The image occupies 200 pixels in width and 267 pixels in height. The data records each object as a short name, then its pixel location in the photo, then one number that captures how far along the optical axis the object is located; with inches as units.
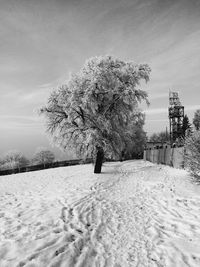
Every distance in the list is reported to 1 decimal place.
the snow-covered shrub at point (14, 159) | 1944.6
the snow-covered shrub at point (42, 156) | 2062.4
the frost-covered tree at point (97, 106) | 573.3
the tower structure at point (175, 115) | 1825.8
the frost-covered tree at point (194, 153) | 365.4
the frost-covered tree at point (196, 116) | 2320.6
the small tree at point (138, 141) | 1550.2
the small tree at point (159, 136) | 3184.1
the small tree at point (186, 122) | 2245.8
